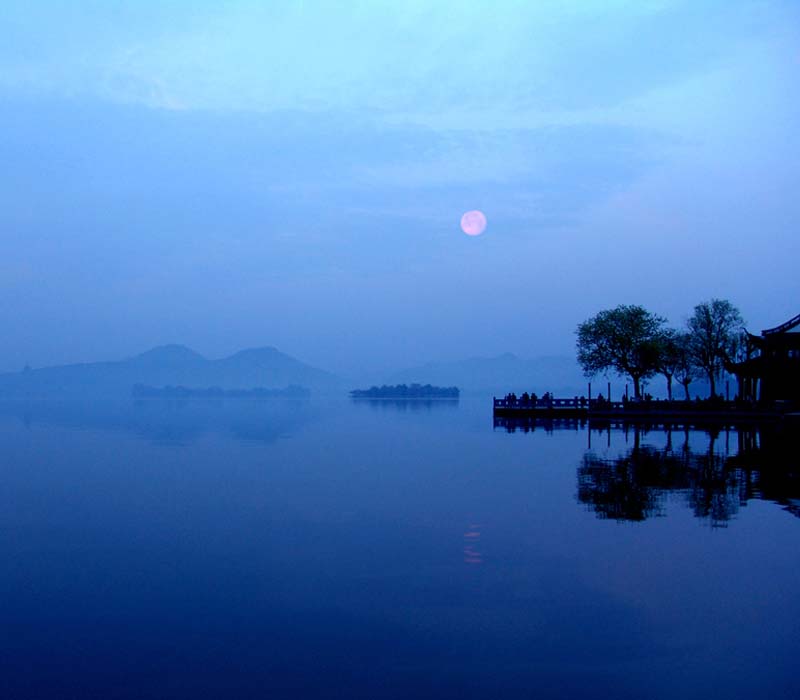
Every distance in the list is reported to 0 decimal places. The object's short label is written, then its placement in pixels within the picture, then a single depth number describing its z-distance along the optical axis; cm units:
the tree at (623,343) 10156
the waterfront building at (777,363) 7644
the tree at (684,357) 10794
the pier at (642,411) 7900
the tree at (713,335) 10688
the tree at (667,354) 10225
